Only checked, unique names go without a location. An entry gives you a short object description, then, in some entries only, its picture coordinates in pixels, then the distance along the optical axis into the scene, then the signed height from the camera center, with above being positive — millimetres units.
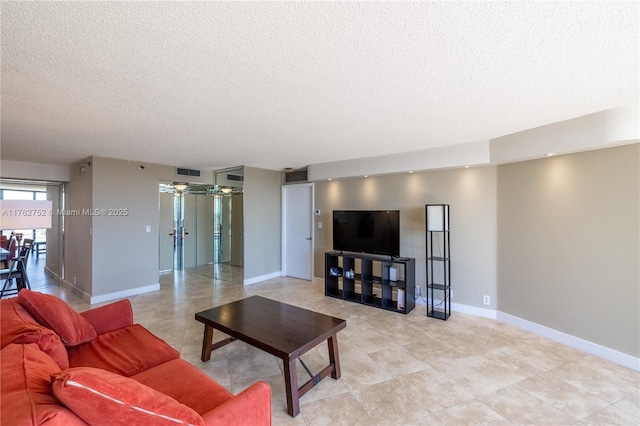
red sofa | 950 -719
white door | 5957 -294
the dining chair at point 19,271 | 4398 -827
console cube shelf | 4191 -1044
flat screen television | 4363 -254
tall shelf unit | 3912 -683
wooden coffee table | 2064 -964
